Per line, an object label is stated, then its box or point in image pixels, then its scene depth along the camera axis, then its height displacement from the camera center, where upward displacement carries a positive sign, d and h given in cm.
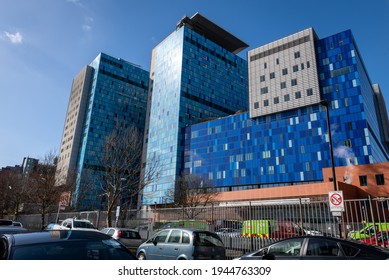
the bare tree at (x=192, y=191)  4994 +476
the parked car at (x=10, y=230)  1094 -81
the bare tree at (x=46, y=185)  3478 +332
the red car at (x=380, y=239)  1032 -62
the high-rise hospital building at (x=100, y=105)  10794 +4531
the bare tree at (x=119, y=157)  2441 +504
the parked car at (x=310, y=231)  1199 -44
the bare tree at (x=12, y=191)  4403 +313
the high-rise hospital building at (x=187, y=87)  8600 +4538
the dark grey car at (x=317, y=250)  587 -65
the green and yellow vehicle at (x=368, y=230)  1067 -31
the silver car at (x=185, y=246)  923 -101
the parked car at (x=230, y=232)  1393 -71
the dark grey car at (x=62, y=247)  389 -51
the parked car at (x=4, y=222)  1838 -81
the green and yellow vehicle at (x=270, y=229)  1246 -43
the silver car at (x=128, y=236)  1563 -125
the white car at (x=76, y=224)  1930 -84
